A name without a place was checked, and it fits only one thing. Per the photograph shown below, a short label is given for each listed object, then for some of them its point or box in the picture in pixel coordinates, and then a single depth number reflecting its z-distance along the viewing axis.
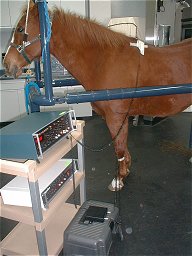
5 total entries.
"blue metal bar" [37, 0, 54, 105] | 1.05
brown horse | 1.46
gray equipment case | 1.13
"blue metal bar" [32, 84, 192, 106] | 1.09
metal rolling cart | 1.00
